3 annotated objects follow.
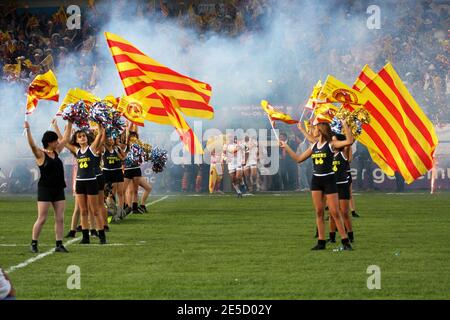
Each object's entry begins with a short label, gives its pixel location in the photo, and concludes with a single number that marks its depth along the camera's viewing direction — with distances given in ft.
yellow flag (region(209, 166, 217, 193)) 112.68
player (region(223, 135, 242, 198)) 106.32
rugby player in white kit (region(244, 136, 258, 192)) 107.34
